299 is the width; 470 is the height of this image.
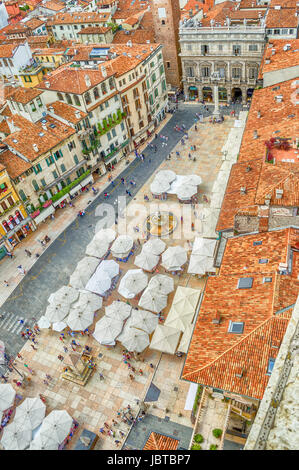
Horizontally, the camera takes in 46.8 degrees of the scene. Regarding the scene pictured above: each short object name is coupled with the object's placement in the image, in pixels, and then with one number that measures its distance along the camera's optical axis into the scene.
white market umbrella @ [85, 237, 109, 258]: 46.22
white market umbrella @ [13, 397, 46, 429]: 31.45
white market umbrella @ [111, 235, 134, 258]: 45.56
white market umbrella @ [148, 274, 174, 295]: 39.34
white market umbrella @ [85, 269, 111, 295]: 41.44
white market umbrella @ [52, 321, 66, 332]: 39.42
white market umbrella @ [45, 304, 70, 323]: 39.31
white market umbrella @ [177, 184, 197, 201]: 51.53
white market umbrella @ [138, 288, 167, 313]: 38.09
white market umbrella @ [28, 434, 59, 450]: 29.54
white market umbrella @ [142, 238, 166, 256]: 44.81
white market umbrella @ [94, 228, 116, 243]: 47.94
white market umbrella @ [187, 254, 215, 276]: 40.78
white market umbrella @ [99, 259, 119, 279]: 43.12
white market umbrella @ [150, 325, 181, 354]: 34.28
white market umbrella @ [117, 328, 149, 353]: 34.75
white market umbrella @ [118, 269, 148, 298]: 40.59
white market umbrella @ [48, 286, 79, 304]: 40.78
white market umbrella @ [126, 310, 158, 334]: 36.34
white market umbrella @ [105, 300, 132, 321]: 38.03
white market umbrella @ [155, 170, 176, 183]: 54.44
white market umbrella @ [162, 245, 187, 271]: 42.25
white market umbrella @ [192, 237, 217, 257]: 41.65
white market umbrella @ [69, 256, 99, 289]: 42.81
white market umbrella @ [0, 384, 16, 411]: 33.47
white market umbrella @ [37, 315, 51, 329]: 39.72
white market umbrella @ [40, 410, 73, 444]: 30.02
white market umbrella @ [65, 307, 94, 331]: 38.06
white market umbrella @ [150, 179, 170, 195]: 53.27
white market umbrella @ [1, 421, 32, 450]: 30.08
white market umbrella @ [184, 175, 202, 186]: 52.84
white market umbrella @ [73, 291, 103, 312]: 39.38
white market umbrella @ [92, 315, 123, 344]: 36.47
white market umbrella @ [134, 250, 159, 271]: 43.00
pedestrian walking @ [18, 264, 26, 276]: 47.97
